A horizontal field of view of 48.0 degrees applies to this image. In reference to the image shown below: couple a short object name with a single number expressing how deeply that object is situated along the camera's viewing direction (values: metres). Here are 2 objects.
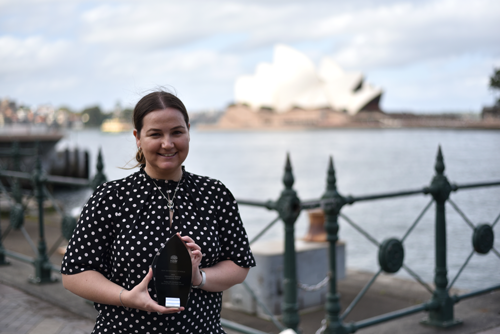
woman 1.85
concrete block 5.35
